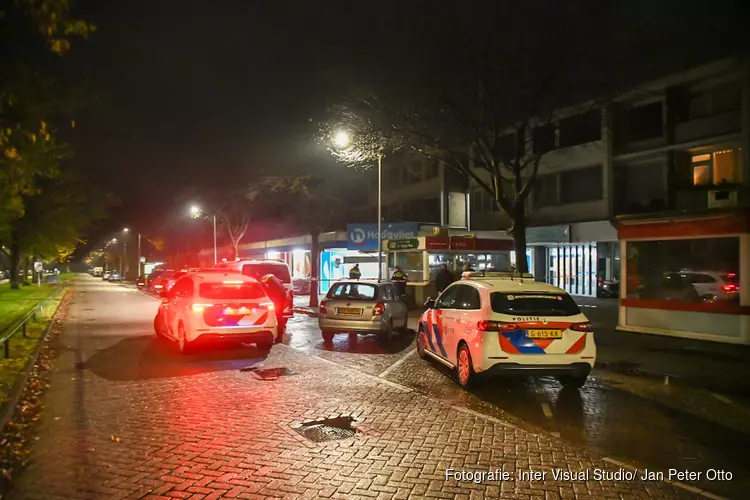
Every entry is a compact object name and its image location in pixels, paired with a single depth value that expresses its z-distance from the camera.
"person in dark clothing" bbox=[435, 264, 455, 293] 20.17
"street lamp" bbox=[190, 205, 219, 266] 39.84
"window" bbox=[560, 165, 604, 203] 29.48
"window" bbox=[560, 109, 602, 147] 29.20
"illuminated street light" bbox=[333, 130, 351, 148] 16.80
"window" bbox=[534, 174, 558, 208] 31.98
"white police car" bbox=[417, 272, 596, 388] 8.38
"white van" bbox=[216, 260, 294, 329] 17.16
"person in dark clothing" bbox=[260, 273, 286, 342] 15.95
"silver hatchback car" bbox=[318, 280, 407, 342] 13.55
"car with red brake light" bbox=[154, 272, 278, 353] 11.29
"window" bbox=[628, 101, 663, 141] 27.00
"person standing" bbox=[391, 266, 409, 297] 21.41
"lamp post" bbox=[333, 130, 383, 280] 16.81
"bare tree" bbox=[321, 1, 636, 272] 14.70
